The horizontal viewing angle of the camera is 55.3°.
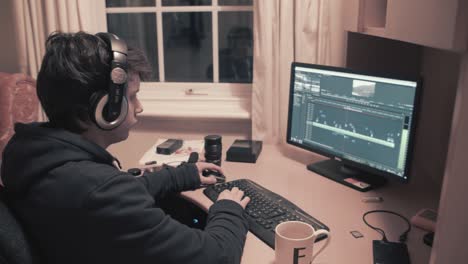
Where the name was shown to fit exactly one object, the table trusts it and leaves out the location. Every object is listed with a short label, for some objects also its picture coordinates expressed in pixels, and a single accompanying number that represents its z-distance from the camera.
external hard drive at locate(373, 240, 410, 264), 1.07
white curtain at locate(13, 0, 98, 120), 2.13
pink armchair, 2.01
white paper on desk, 1.82
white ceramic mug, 1.00
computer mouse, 1.60
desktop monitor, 1.38
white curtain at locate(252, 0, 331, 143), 1.92
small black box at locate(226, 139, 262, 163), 1.82
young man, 0.89
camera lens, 1.80
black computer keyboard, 1.22
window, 2.30
